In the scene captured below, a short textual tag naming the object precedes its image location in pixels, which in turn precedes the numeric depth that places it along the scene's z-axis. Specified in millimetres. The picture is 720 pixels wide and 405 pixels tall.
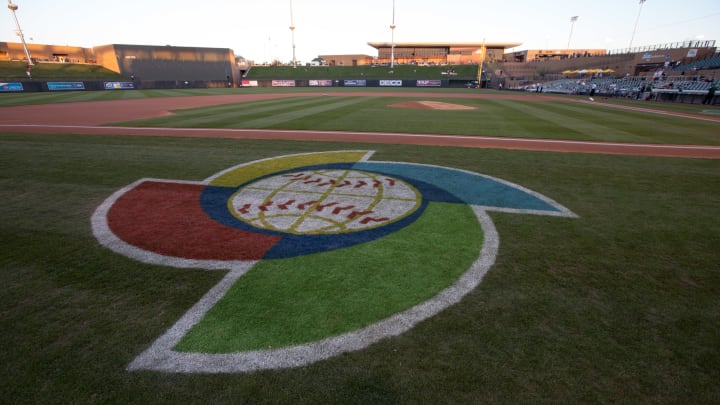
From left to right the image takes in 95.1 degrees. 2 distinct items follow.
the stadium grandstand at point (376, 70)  47844
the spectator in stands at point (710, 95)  27408
